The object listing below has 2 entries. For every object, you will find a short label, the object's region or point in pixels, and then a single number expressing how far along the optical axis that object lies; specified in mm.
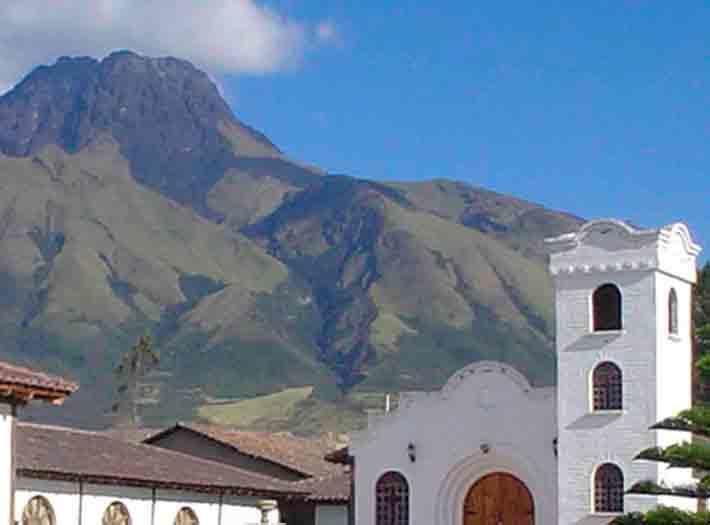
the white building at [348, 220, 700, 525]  36344
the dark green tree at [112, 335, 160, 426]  108600
